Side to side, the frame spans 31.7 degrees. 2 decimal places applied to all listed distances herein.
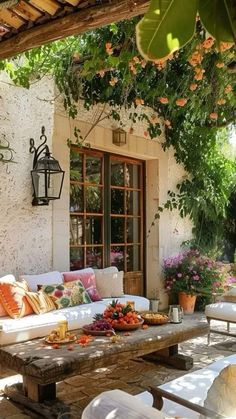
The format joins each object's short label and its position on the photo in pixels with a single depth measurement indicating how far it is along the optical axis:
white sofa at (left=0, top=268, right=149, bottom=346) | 3.62
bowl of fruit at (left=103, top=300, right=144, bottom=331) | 3.54
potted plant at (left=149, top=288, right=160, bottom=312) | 6.62
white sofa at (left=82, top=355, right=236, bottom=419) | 1.42
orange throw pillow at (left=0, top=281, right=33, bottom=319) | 3.92
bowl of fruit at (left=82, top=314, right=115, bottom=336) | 3.40
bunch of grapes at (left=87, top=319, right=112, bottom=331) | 3.45
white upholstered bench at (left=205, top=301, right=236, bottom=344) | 4.47
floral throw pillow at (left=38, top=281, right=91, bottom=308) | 4.32
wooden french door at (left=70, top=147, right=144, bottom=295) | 5.66
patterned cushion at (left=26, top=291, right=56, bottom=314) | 4.05
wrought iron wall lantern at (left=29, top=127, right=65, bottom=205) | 4.70
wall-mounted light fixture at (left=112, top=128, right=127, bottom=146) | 5.88
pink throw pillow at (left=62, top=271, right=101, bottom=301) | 4.76
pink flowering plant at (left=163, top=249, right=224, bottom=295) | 6.39
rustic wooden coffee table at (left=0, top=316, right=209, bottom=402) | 2.70
